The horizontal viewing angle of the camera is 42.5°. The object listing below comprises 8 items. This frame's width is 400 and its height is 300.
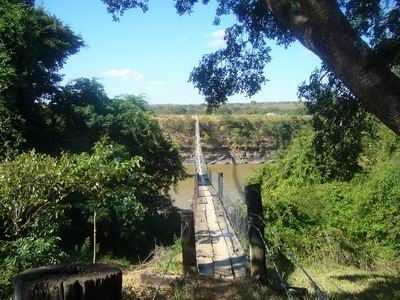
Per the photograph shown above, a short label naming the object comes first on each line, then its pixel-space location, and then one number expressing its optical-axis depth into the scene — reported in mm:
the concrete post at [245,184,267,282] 4871
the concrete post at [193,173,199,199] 15014
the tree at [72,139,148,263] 5141
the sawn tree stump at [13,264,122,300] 1192
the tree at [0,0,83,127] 10633
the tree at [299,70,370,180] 5648
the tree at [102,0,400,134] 3000
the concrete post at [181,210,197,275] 5340
